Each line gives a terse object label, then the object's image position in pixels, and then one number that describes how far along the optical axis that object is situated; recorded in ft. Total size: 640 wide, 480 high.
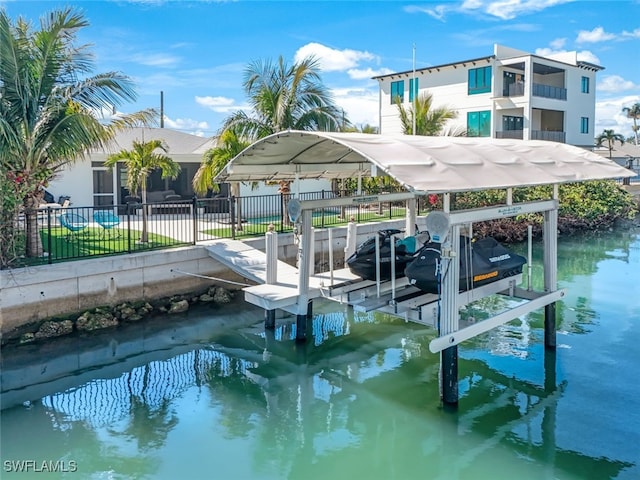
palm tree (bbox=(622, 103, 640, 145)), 246.68
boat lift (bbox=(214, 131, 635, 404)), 25.23
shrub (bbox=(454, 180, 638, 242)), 77.87
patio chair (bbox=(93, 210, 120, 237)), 46.61
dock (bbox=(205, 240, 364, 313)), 33.19
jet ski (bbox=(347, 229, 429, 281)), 32.63
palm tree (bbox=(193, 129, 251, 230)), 51.98
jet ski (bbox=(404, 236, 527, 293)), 28.43
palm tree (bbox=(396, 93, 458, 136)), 77.56
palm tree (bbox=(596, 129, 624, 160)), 182.40
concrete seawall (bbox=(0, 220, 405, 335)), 34.12
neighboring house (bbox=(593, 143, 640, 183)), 167.22
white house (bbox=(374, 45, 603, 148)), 111.75
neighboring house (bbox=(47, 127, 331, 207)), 66.74
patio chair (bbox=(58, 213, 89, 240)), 43.35
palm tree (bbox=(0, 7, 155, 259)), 36.73
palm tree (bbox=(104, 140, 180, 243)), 47.55
